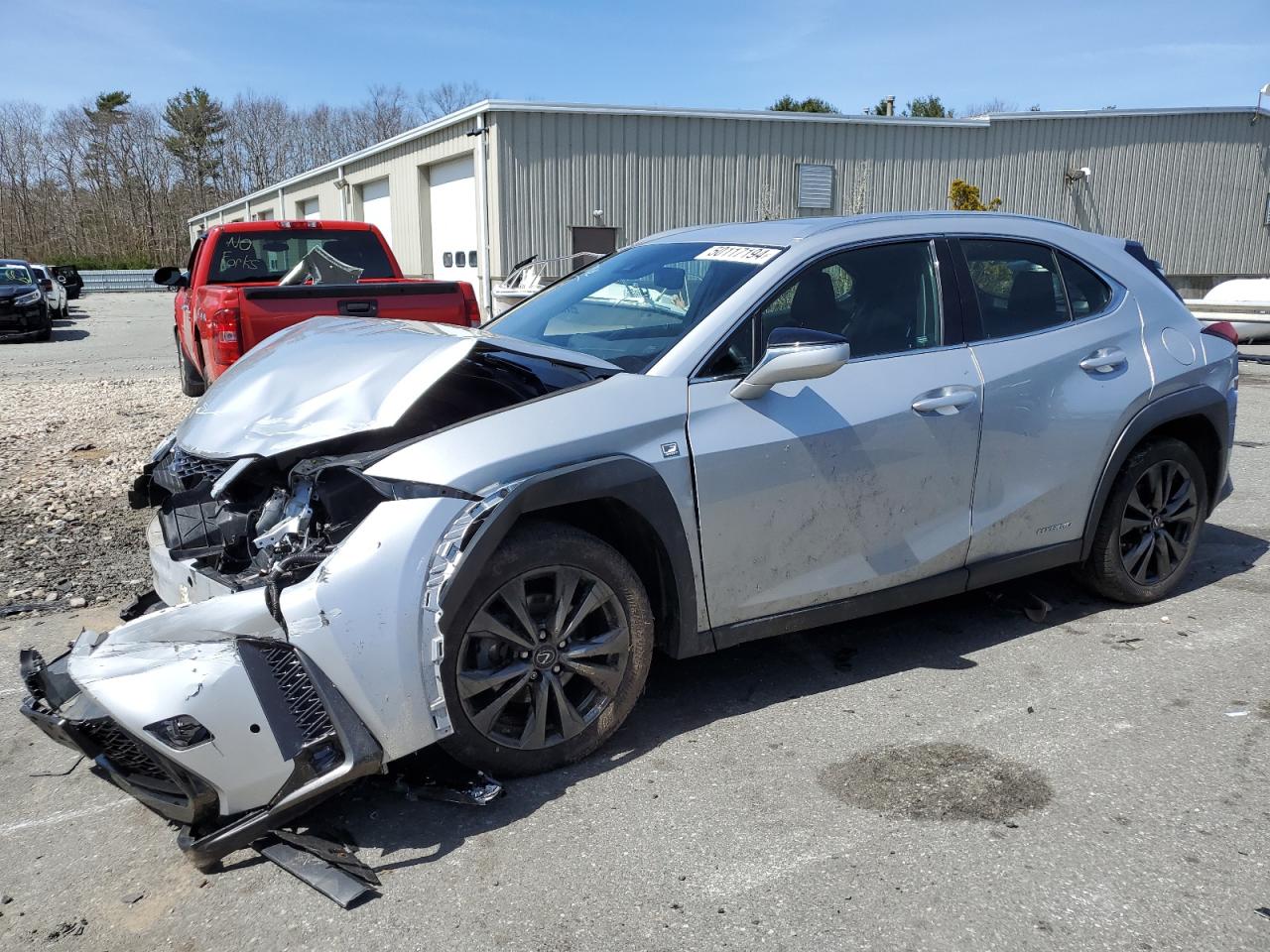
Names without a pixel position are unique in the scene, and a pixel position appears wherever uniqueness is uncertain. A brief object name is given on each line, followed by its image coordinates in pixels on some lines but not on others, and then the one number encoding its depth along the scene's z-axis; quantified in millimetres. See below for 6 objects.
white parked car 23141
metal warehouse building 19766
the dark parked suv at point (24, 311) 19453
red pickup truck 7293
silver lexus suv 2771
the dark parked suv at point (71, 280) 34219
